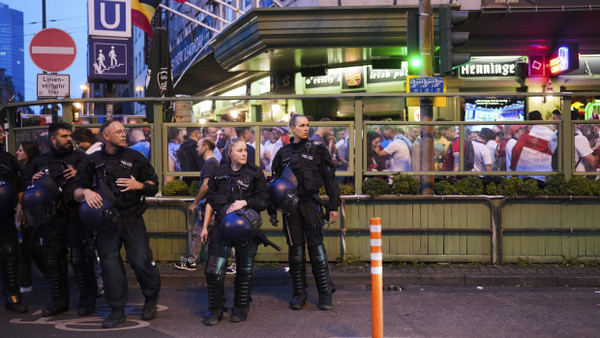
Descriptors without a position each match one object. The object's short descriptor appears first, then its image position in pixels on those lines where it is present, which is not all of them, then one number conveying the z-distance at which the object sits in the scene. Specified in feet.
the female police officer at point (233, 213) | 20.49
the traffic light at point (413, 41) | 31.22
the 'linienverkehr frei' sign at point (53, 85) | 37.76
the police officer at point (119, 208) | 20.59
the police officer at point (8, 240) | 22.67
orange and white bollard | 16.52
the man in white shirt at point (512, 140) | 29.96
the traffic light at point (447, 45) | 29.91
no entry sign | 34.78
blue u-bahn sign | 31.78
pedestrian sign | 31.55
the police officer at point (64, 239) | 22.22
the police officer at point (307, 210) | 22.41
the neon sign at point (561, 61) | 51.13
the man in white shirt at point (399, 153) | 30.14
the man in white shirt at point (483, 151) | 29.96
